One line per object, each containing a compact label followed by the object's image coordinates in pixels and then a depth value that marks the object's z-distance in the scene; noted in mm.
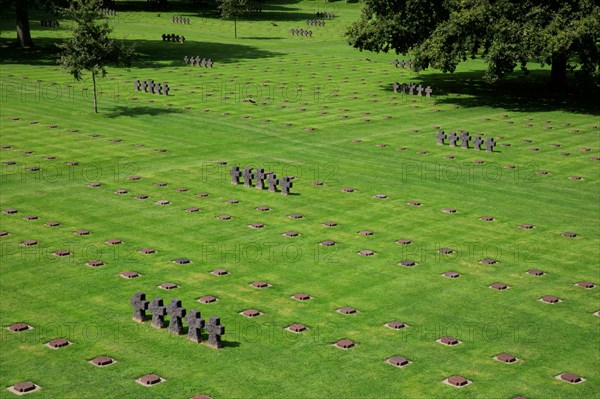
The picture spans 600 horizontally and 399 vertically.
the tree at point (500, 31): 64375
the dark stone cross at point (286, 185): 44500
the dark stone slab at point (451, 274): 33756
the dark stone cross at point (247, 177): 46062
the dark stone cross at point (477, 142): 55000
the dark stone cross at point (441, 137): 56094
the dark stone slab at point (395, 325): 29062
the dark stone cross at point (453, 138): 56031
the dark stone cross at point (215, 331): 27031
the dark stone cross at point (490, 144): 54281
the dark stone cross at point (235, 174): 46625
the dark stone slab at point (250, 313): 29741
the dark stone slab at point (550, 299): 31514
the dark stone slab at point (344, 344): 27531
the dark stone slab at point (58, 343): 27153
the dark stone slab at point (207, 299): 30891
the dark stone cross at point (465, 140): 55188
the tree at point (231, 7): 107269
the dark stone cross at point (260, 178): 45969
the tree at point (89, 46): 61938
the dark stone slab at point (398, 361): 26359
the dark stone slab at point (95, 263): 34281
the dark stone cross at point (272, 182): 45281
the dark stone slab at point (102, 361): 25959
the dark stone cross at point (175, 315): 28016
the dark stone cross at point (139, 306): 29031
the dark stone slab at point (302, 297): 31344
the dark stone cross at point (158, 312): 28359
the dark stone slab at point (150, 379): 24812
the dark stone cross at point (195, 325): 27516
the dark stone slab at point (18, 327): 28297
